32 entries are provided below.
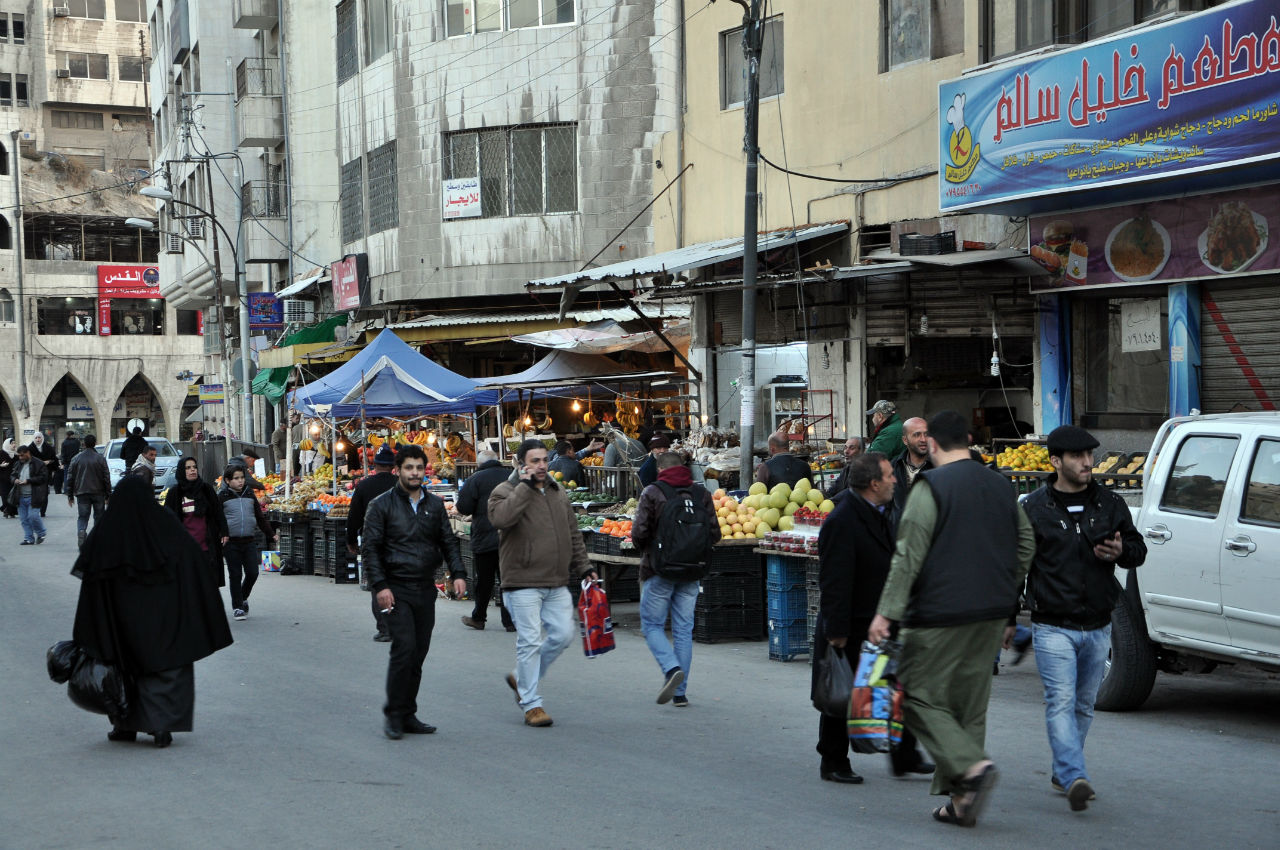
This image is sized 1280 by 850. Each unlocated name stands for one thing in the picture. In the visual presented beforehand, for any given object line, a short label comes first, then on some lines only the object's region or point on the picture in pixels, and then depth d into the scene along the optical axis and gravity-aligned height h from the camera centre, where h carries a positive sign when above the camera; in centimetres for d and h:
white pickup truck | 806 -108
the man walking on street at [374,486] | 1241 -91
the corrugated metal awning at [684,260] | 1845 +168
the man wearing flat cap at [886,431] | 1271 -45
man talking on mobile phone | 897 -113
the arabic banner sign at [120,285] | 6481 +506
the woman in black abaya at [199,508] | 1371 -109
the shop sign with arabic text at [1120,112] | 1279 +261
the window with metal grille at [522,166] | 2861 +446
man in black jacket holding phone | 655 -97
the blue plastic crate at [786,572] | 1169 -155
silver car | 3841 -179
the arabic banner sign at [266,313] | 3681 +208
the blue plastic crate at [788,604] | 1163 -180
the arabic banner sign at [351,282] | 3136 +244
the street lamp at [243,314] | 3616 +206
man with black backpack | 955 -120
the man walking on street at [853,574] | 709 -96
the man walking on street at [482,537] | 1370 -145
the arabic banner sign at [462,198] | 2894 +389
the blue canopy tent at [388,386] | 2052 +7
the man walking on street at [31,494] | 2470 -169
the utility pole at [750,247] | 1585 +155
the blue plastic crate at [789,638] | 1159 -207
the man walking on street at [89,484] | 2325 -141
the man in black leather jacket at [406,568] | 862 -109
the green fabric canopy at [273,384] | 3538 +24
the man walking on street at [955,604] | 604 -95
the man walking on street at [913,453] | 938 -49
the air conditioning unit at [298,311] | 3888 +224
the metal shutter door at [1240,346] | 1444 +29
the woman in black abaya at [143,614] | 834 -128
